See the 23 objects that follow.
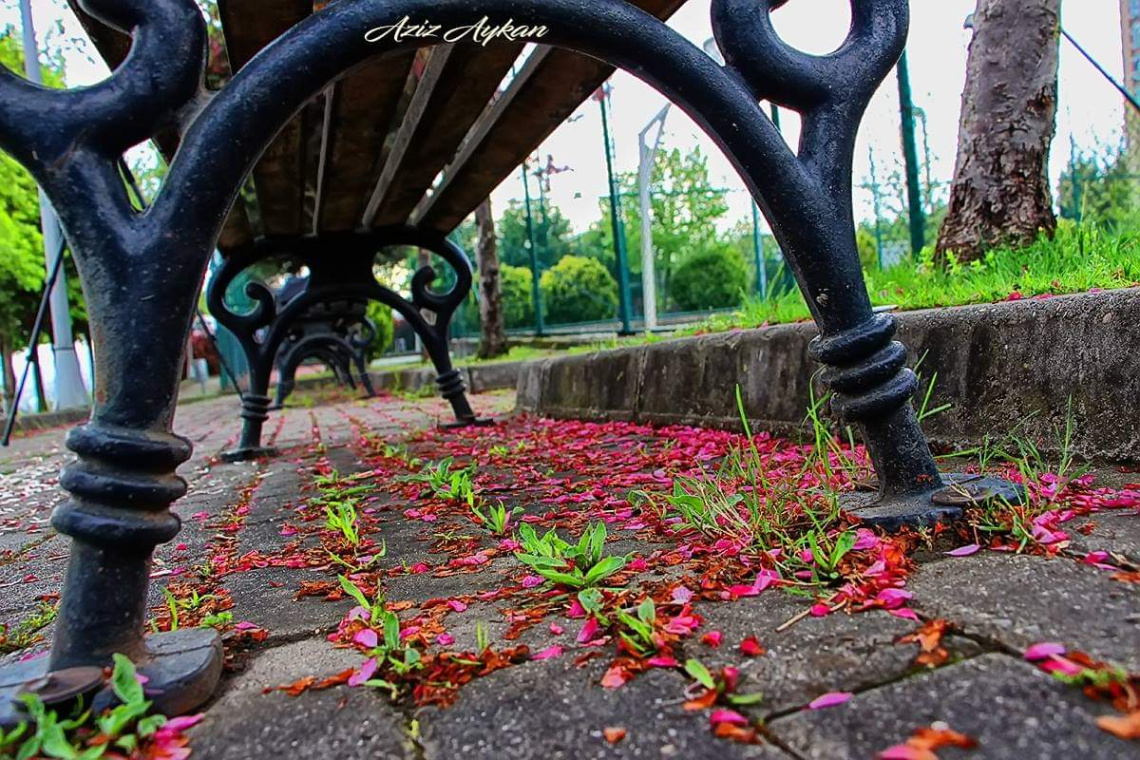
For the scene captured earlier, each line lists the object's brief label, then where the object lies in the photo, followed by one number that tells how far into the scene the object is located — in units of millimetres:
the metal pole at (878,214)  8914
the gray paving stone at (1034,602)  919
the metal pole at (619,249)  8797
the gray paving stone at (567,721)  818
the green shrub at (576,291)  21859
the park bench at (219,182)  1064
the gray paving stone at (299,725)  882
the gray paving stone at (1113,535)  1187
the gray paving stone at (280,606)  1319
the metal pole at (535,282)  11158
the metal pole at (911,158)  4293
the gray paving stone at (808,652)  898
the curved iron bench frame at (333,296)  4242
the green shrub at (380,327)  14406
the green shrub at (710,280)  23203
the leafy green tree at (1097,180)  9422
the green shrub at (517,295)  23922
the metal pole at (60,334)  10094
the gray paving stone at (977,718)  733
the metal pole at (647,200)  10039
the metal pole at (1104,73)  3010
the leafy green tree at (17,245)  12234
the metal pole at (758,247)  9729
